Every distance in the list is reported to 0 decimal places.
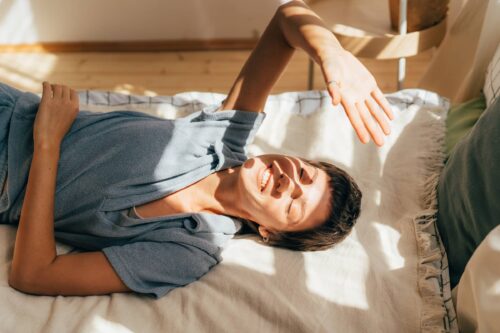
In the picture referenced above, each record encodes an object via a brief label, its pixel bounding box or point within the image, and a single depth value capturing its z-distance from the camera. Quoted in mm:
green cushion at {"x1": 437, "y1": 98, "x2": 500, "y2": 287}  1264
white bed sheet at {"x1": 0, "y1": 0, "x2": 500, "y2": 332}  1256
